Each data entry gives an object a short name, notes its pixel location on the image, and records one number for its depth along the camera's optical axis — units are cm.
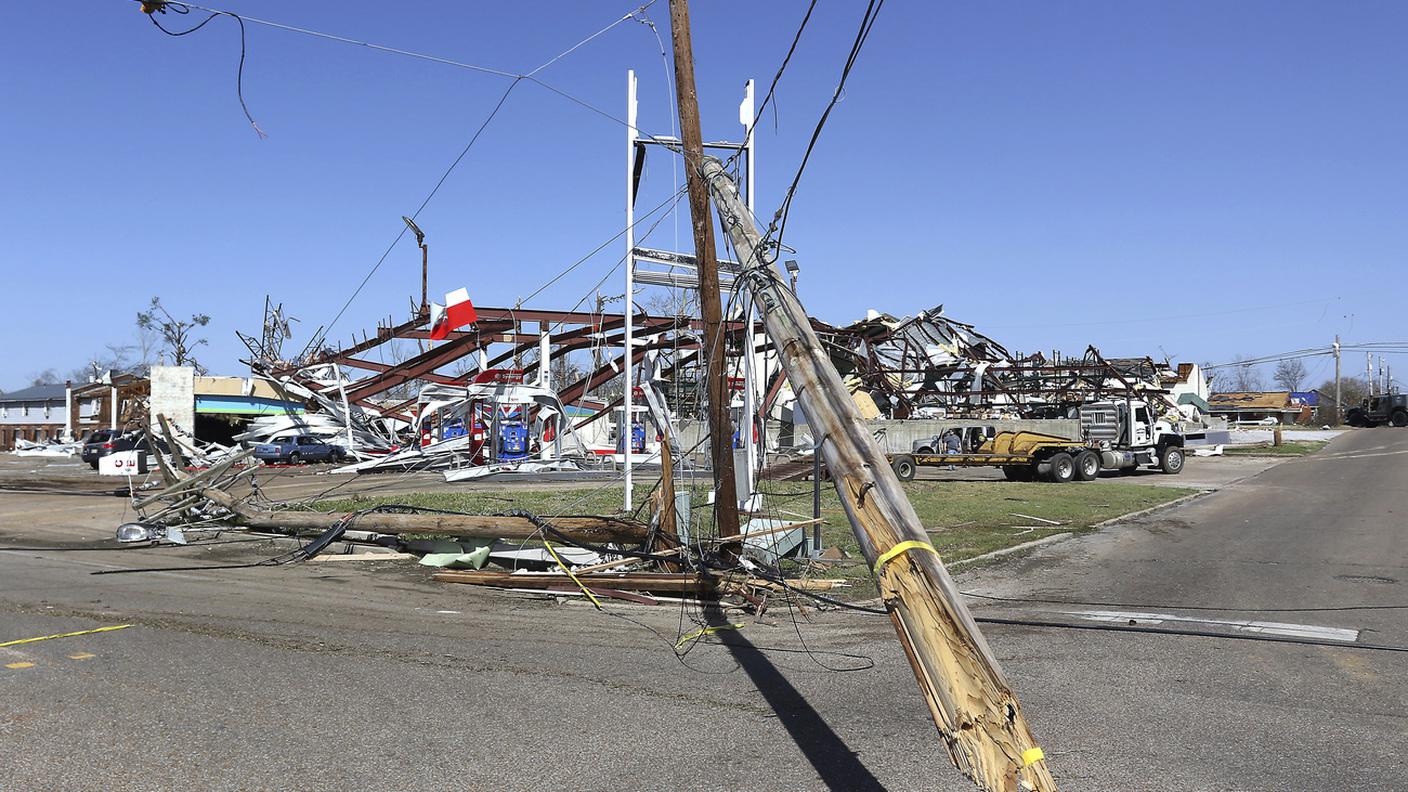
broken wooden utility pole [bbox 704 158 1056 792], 384
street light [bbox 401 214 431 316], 4482
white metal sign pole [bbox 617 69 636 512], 1490
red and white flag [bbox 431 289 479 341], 3256
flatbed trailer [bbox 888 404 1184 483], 2981
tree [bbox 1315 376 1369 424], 13358
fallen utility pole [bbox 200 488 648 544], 1193
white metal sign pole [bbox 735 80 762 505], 1193
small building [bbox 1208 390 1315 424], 10600
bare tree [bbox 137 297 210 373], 7994
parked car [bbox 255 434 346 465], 4081
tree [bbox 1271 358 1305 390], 18200
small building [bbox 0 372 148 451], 5762
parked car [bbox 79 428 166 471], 3956
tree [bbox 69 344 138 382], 9019
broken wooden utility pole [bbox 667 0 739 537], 1059
